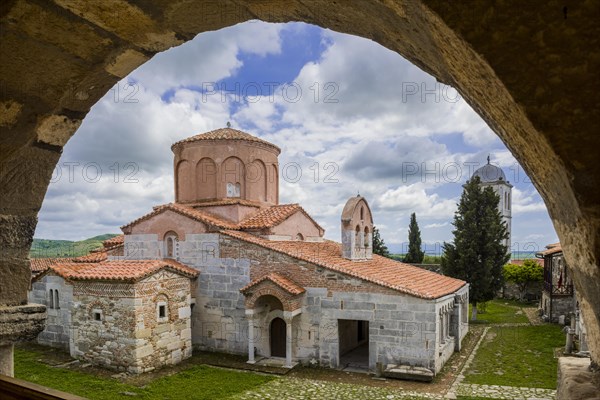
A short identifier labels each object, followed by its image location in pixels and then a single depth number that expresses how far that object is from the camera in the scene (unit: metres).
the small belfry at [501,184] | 33.44
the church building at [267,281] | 10.23
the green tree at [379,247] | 26.30
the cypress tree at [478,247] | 17.70
